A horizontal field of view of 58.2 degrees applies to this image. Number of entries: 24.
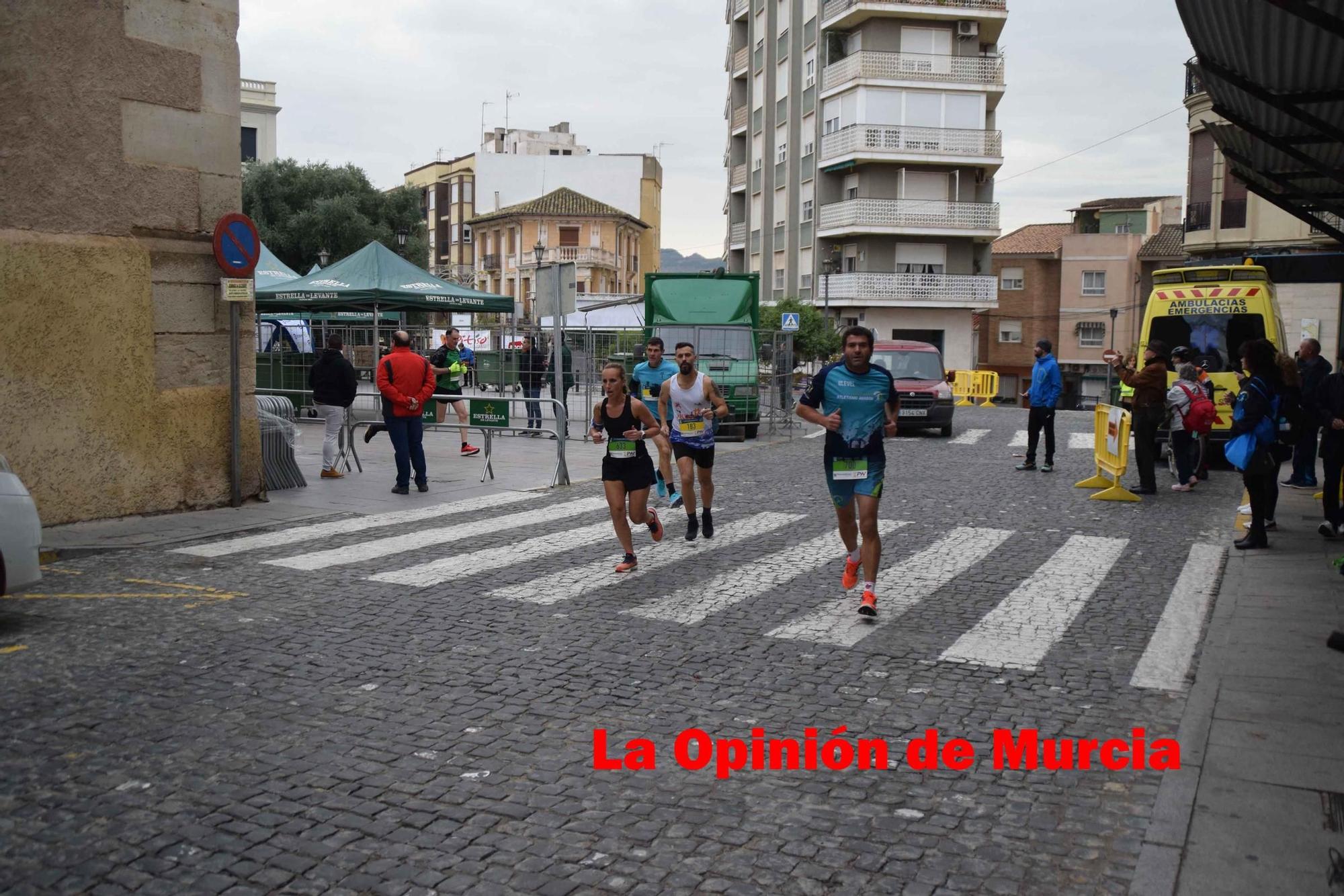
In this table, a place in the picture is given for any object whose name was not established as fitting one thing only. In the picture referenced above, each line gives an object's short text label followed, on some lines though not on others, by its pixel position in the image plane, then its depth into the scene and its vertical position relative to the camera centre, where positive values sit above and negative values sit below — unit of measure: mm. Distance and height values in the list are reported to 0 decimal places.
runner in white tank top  10859 -636
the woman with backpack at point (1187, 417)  14312 -697
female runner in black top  9258 -741
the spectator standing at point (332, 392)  15055 -535
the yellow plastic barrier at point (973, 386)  38938 -973
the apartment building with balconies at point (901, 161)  49875 +8083
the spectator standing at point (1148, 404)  14250 -537
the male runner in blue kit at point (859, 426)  7773 -456
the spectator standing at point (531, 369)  22938 -327
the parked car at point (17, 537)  7133 -1144
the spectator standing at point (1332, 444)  10883 -759
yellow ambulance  17203 +640
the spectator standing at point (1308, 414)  11367 -502
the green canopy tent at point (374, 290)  21250 +1068
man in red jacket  13648 -552
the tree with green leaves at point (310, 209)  52969 +6211
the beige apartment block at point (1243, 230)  32031 +3726
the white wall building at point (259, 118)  67875 +13053
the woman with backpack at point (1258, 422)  10195 -528
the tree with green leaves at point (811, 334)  47156 +814
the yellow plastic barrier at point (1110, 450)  13836 -1092
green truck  21469 +523
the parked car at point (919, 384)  22078 -514
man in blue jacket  16453 -500
